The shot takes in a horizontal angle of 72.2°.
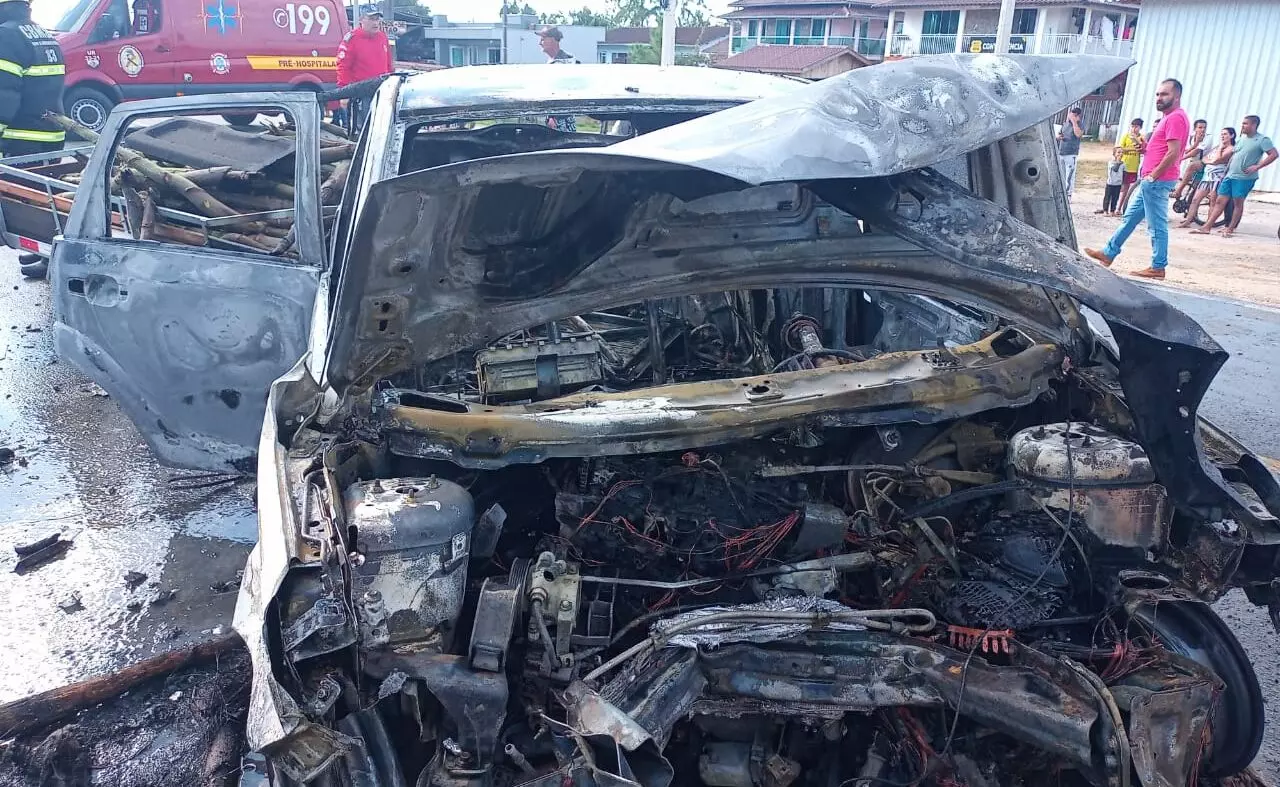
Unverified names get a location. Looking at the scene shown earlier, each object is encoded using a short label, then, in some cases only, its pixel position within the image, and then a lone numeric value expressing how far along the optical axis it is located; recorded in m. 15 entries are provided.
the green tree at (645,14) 58.53
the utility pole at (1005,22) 13.59
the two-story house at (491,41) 29.56
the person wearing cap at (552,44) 11.68
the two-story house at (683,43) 40.47
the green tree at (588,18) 61.38
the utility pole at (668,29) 14.23
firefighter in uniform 7.79
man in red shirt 8.55
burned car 1.90
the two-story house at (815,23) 37.50
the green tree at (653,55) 36.56
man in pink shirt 8.15
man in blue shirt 10.78
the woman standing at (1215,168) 11.70
